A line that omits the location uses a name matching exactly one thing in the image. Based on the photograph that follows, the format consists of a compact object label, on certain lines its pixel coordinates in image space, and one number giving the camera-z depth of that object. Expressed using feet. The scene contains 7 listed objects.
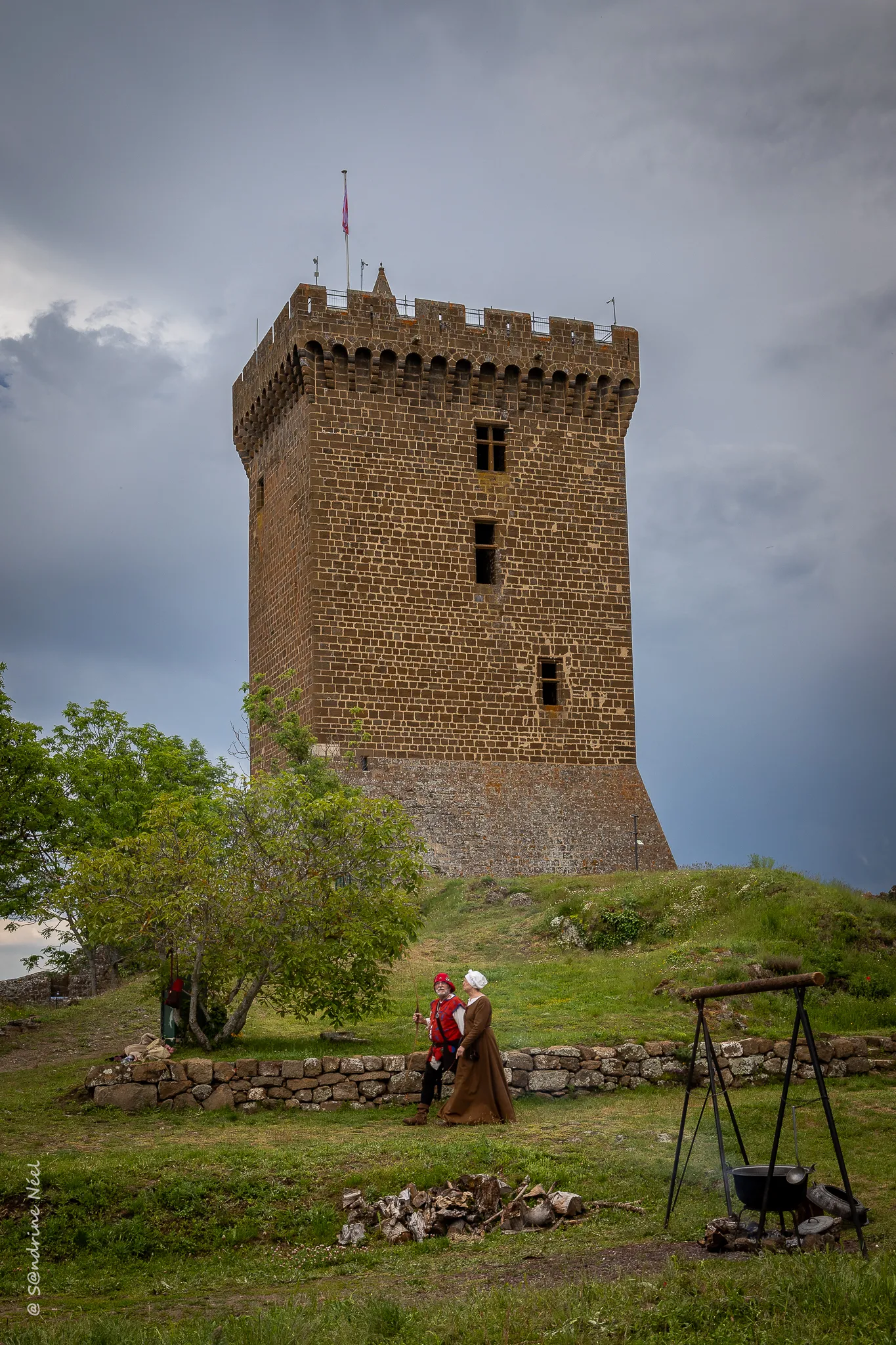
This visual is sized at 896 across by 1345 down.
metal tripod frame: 27.89
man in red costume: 46.62
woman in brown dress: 44.16
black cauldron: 29.81
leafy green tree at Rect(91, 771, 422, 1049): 55.36
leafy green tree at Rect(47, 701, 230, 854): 104.78
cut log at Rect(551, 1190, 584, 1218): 33.06
